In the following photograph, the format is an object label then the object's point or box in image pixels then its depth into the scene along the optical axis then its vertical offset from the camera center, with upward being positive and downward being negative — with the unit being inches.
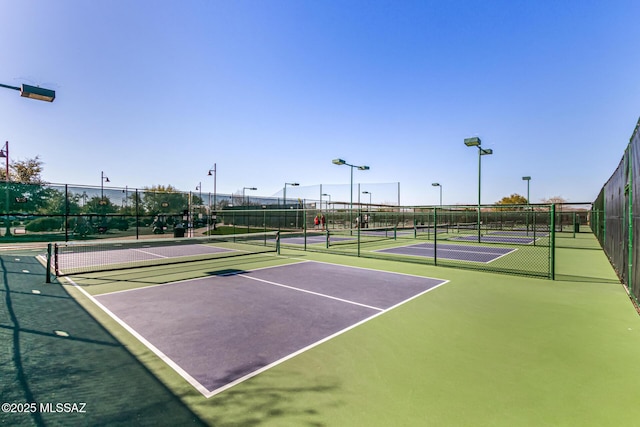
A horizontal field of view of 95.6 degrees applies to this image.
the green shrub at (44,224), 936.3 -40.8
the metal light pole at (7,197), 815.1 +43.0
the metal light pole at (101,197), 1006.1 +52.1
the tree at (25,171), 1499.5 +211.1
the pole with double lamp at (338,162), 861.8 +152.3
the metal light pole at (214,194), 1251.2 +99.0
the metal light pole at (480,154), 727.4 +151.7
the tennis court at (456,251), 548.7 -83.0
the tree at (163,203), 1218.3 +42.2
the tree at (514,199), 2682.8 +136.9
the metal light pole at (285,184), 1716.3 +168.4
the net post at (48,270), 333.6 -68.0
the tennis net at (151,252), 460.1 -83.6
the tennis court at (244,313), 159.0 -81.2
